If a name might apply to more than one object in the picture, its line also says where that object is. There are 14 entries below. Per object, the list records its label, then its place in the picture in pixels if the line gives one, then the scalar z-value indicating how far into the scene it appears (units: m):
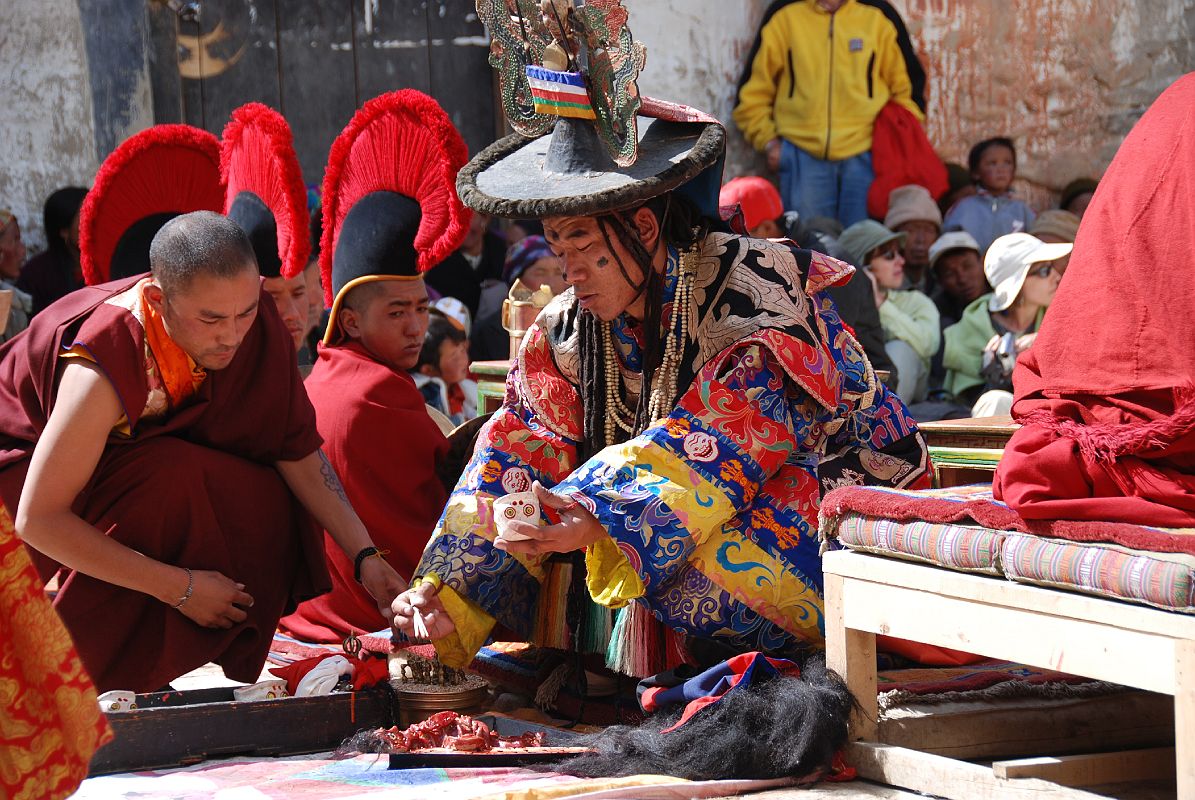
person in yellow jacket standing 16.30
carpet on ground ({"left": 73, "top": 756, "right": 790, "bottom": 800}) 5.67
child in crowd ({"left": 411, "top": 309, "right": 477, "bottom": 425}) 12.45
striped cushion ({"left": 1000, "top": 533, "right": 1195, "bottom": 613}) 4.80
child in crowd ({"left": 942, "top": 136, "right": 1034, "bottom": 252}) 16.37
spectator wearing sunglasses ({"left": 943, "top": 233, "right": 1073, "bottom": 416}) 12.54
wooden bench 4.87
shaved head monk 6.80
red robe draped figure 5.34
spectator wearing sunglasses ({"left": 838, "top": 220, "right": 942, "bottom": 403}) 13.59
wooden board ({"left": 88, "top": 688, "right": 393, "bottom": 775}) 6.31
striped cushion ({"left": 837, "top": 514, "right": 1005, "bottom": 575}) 5.48
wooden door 16.02
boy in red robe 8.61
